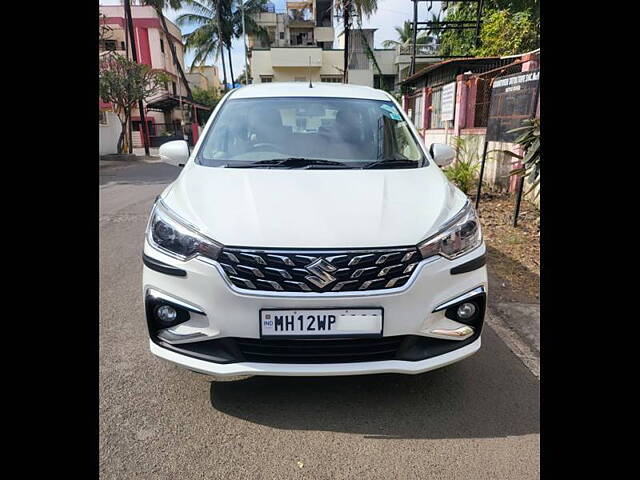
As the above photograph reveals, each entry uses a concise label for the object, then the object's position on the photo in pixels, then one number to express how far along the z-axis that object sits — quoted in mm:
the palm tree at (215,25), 34188
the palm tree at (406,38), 31347
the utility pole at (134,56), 20500
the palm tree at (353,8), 20067
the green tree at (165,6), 22719
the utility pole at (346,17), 20281
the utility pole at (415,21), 14527
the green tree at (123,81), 18406
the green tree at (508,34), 12336
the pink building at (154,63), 29500
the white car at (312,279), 1979
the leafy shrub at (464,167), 7734
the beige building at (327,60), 32188
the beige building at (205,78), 41875
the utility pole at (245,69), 31155
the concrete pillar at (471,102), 9117
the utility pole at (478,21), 14070
